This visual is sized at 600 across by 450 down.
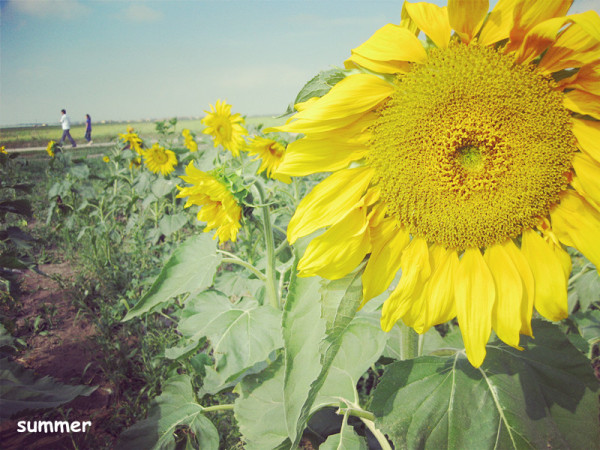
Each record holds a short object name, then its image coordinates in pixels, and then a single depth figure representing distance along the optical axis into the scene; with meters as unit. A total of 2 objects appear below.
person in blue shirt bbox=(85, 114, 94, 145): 20.71
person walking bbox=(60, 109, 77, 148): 14.60
